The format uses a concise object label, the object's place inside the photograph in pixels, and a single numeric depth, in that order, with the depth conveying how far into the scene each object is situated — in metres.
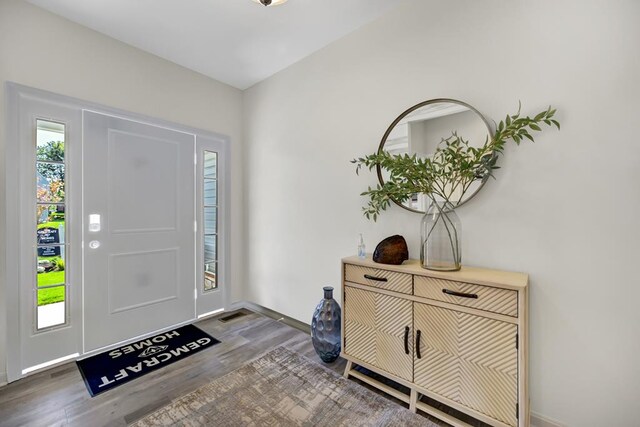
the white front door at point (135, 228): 2.31
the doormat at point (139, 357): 1.96
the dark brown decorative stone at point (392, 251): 1.78
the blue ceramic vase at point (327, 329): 2.14
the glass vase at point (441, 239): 1.63
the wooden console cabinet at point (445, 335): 1.31
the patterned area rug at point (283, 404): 1.57
